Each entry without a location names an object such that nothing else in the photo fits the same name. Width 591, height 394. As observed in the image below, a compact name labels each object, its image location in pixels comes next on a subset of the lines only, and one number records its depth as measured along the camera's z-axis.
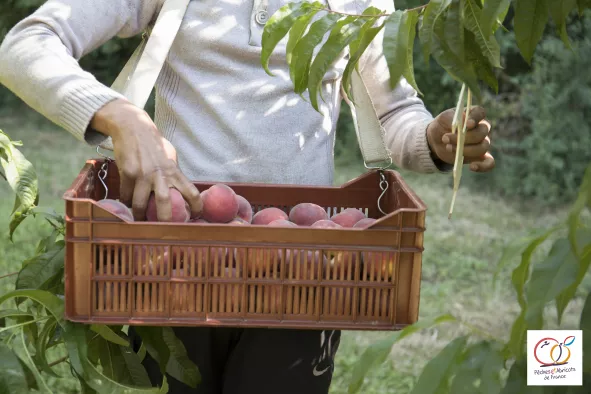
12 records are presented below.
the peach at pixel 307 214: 1.59
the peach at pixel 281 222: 1.41
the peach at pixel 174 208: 1.33
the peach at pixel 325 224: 1.46
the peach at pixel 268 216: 1.58
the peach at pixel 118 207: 1.39
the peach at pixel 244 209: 1.61
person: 1.56
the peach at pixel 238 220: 1.52
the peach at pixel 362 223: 1.49
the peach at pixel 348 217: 1.57
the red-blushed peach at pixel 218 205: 1.51
